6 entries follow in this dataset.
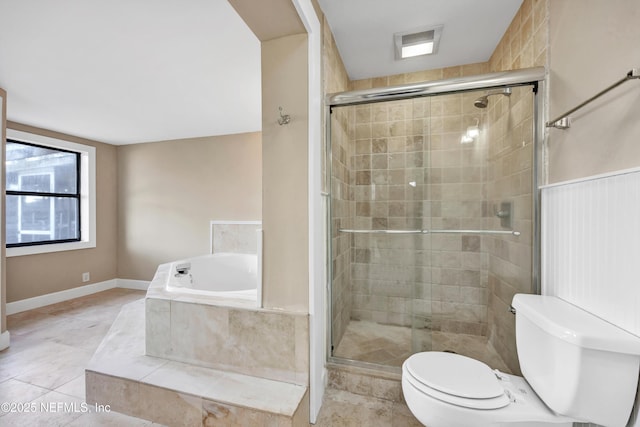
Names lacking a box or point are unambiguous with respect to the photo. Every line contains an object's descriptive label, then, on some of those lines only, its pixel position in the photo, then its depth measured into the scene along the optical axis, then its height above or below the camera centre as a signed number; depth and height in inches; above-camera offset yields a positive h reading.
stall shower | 69.7 -4.3
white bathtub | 103.8 -27.0
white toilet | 35.1 -26.2
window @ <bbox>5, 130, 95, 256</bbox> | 126.6 +9.1
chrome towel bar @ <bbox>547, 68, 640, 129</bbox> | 32.5 +16.6
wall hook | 57.6 +20.0
